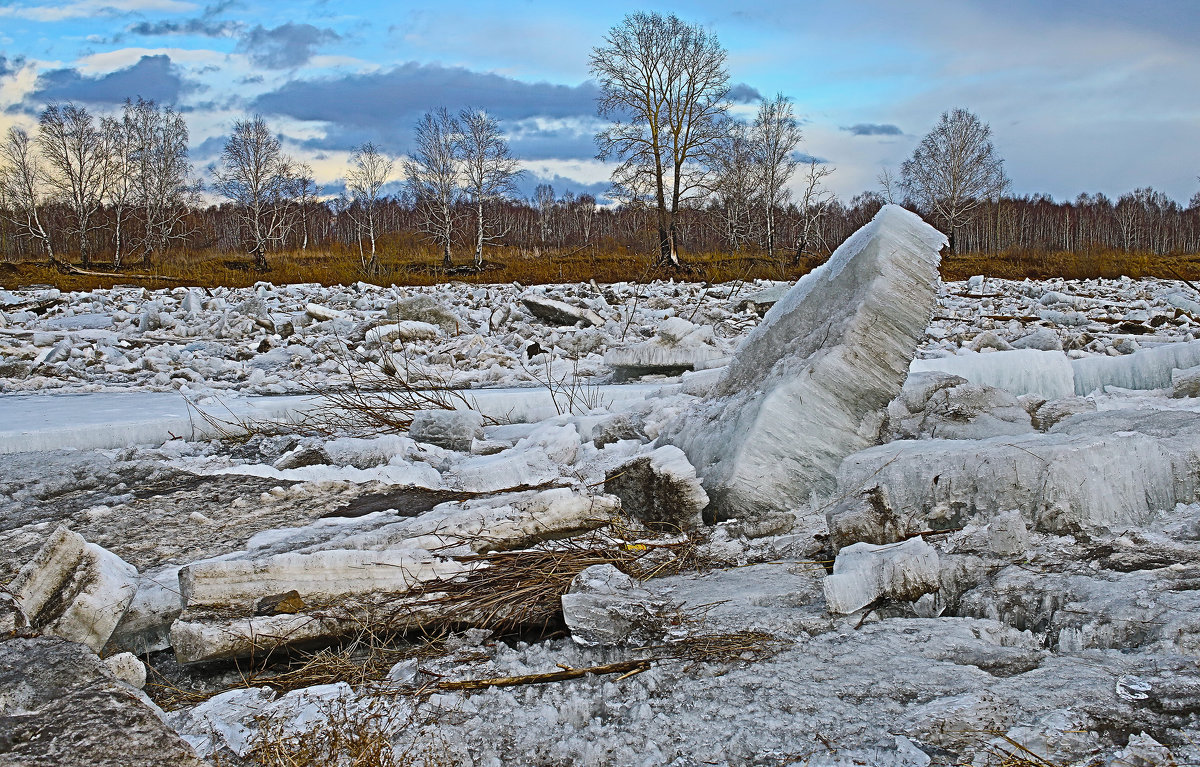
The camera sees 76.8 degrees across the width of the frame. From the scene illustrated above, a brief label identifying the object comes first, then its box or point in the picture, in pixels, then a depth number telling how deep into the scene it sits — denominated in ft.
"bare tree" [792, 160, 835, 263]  109.09
